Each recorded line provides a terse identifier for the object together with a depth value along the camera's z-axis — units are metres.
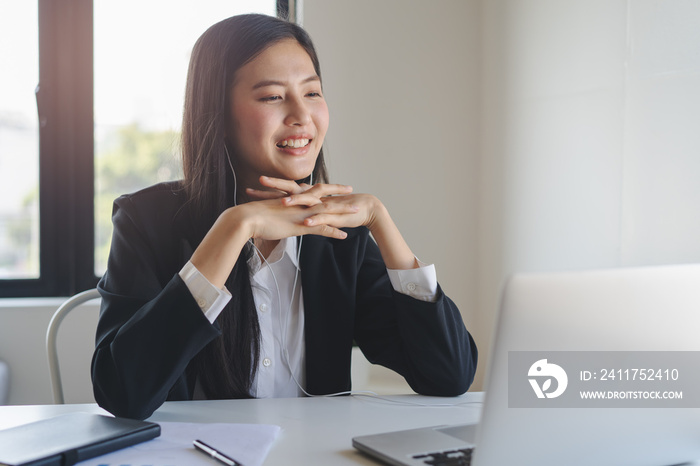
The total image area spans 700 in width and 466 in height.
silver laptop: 0.64
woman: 1.31
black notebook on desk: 0.81
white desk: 0.91
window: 2.81
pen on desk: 0.83
